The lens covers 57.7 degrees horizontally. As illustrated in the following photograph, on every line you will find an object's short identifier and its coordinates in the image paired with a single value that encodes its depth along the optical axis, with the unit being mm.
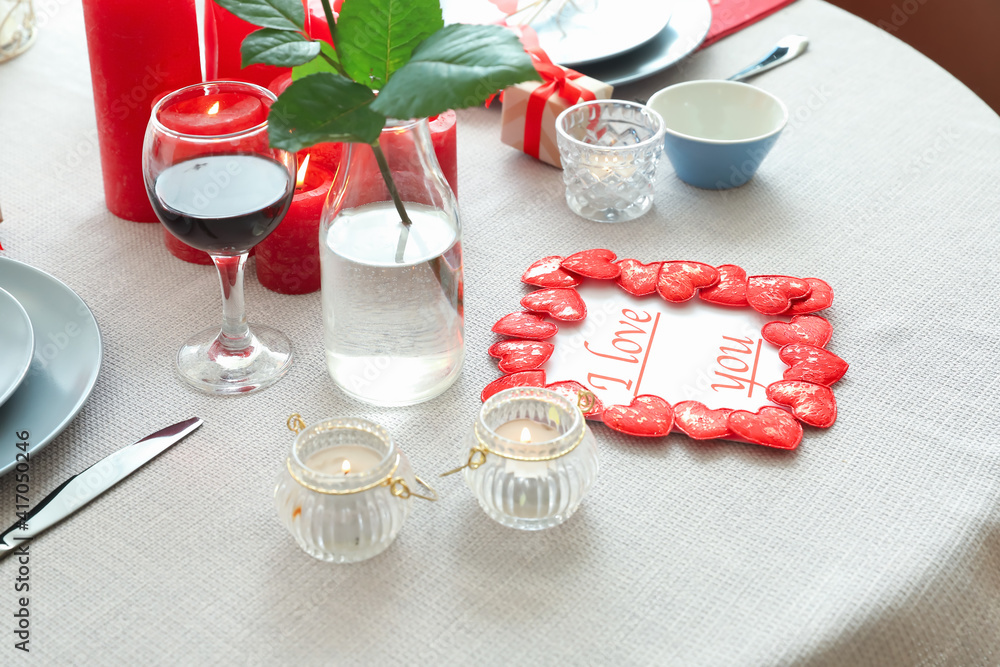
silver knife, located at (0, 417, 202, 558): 591
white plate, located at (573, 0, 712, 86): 1068
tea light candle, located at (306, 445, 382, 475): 567
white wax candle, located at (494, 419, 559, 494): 577
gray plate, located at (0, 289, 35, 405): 635
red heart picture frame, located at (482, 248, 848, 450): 683
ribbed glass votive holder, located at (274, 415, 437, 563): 542
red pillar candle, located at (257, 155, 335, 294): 774
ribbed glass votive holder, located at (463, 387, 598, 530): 565
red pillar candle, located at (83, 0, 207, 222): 792
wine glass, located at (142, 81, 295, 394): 639
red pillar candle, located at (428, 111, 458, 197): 826
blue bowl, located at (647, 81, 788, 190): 933
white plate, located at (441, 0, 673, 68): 1079
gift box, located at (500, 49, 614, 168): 952
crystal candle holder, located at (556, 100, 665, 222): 884
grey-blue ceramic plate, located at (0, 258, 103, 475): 642
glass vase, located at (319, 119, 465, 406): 648
